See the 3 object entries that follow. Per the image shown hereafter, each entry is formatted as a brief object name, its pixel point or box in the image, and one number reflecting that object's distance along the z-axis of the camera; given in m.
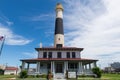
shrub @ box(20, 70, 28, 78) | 13.43
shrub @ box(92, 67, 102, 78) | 13.61
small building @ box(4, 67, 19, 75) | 39.04
